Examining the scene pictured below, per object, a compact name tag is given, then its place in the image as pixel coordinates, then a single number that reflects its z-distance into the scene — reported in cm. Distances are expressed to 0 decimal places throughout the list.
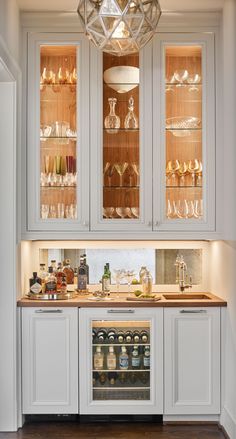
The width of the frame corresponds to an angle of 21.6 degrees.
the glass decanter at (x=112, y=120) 436
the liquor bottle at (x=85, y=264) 467
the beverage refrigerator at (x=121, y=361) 419
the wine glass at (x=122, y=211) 434
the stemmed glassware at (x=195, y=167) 438
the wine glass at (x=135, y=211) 434
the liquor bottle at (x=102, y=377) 426
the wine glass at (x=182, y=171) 436
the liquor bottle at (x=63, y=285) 444
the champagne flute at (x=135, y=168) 436
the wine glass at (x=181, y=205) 435
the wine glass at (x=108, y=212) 434
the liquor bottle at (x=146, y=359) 426
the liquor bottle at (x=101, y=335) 426
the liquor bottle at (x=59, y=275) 450
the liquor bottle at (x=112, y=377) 427
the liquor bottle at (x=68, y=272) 468
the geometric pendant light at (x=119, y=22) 286
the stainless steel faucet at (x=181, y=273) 464
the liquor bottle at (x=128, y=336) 427
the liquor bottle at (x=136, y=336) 427
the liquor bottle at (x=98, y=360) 425
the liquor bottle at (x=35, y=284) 435
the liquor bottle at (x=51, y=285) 439
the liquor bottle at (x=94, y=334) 425
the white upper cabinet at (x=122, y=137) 432
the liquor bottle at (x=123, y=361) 429
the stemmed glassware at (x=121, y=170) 436
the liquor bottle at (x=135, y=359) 428
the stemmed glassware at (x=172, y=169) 436
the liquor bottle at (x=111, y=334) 427
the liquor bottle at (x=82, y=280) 457
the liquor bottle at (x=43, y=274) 452
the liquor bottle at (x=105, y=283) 450
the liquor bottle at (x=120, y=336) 428
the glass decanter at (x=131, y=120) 436
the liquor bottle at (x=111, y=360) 427
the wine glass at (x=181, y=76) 436
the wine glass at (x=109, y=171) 436
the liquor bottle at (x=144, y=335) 426
